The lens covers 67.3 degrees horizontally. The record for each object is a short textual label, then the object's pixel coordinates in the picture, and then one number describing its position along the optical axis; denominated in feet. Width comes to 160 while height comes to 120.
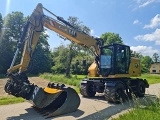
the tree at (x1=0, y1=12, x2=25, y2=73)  82.56
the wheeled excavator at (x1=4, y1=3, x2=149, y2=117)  14.24
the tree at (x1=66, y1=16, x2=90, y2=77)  66.77
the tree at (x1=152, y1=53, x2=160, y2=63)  218.60
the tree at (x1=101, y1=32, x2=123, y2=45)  113.55
